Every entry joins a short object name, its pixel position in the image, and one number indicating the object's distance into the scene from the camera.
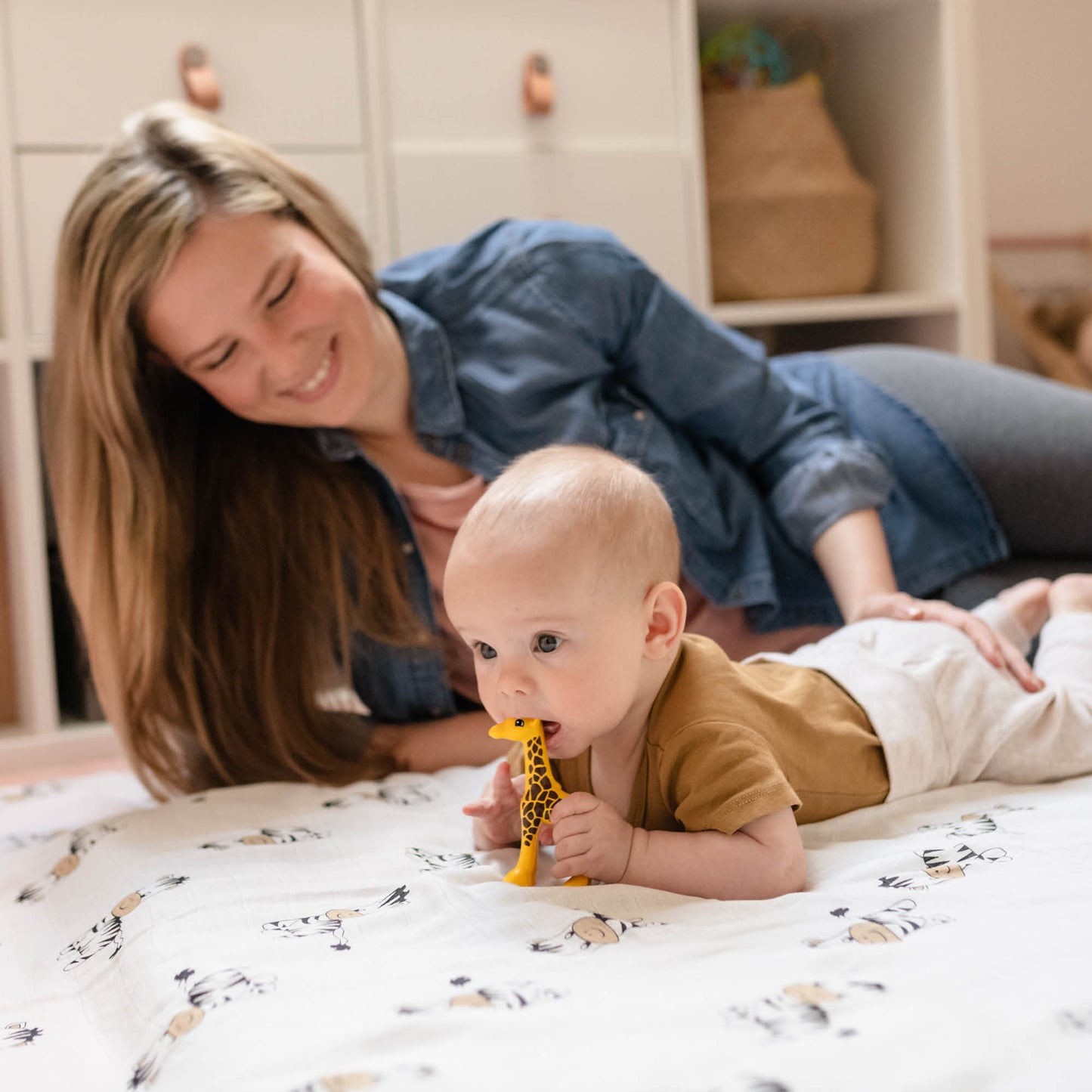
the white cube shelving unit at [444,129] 1.76
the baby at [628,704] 0.82
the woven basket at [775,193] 2.12
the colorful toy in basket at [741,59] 2.16
